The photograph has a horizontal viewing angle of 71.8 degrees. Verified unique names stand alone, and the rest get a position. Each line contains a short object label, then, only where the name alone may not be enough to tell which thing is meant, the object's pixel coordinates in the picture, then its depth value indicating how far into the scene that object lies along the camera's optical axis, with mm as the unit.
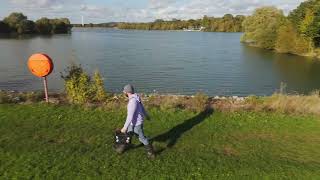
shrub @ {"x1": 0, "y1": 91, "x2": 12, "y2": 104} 8305
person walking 5422
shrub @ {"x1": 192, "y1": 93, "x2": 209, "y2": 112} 8383
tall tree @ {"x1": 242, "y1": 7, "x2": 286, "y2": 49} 50333
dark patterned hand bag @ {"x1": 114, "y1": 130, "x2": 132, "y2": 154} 5662
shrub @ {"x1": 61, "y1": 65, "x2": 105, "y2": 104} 8513
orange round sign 8400
